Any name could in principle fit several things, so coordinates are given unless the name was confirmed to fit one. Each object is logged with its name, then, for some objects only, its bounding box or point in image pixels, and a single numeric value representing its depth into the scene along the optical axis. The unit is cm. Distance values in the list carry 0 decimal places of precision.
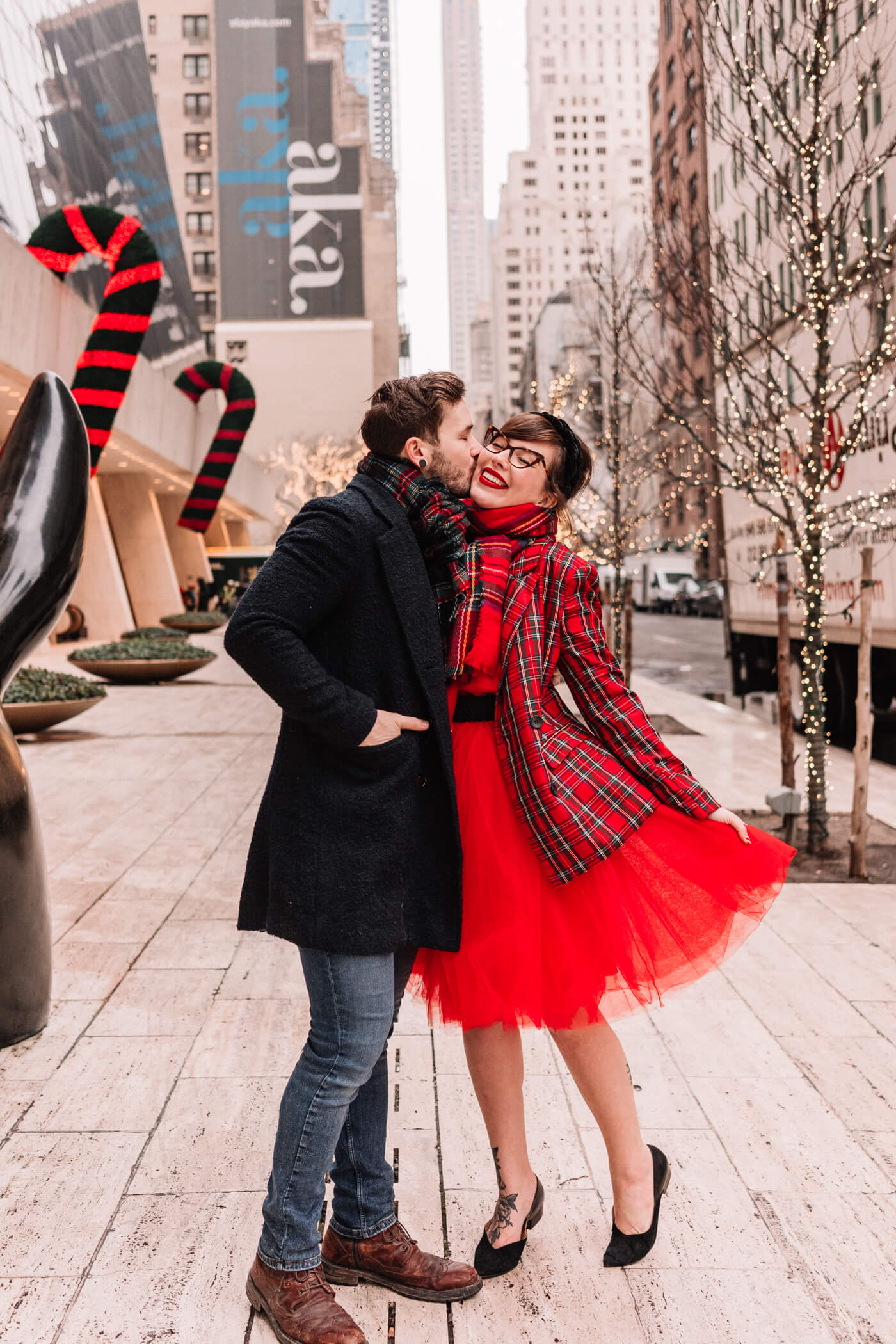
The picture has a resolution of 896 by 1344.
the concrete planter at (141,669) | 1736
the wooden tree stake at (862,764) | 618
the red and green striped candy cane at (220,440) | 3042
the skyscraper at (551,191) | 19075
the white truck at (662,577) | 5116
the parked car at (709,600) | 4406
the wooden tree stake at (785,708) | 738
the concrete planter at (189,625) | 3008
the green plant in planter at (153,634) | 2117
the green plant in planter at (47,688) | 1123
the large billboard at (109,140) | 2897
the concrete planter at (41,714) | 1115
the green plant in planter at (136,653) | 1738
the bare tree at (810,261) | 655
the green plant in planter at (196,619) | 3008
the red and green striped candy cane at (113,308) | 1678
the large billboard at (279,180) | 7475
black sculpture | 376
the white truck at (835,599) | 942
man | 218
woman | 246
